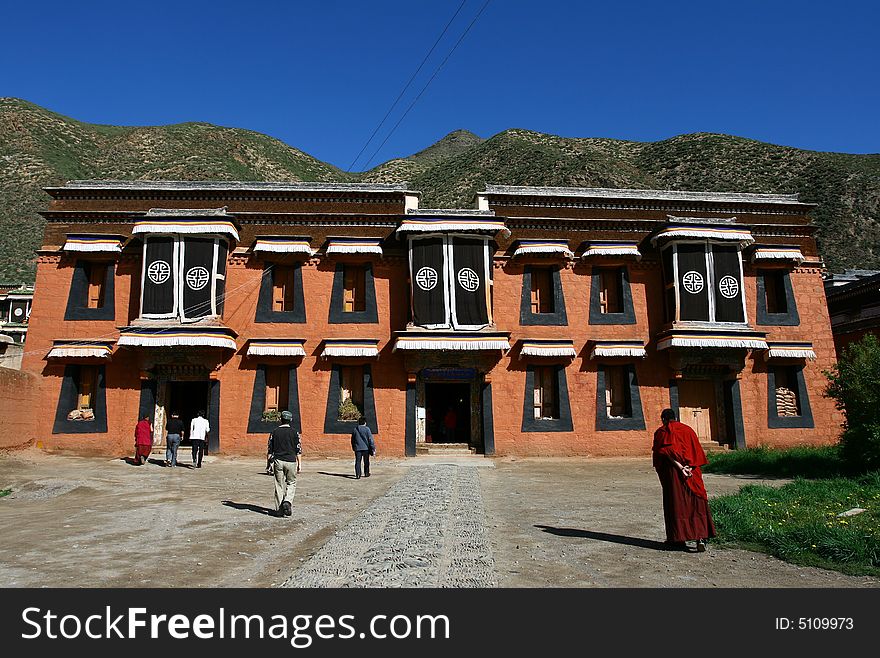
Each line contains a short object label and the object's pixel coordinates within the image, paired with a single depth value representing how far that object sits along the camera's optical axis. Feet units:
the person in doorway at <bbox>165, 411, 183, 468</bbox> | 59.62
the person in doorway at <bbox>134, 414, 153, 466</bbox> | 61.11
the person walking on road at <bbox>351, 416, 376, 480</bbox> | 52.70
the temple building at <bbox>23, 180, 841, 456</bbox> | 68.44
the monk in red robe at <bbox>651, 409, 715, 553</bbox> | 24.30
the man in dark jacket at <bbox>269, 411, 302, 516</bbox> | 33.12
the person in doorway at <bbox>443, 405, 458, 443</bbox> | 75.00
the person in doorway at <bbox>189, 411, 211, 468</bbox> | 59.67
